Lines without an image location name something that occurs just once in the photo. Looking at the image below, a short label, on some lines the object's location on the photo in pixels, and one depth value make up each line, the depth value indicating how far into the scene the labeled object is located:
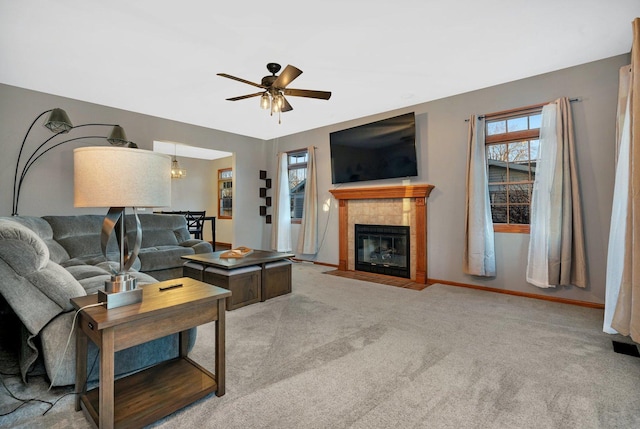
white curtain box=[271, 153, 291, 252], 6.14
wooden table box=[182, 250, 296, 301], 3.21
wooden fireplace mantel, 4.35
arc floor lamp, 3.47
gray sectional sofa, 1.49
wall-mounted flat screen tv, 4.51
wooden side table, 1.25
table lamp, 1.31
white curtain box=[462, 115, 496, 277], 3.78
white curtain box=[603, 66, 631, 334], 2.37
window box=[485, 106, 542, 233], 3.66
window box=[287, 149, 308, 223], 6.24
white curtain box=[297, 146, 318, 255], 5.71
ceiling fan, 2.96
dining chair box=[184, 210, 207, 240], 6.49
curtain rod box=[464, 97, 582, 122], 3.32
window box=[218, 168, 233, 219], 8.48
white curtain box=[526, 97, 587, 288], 3.21
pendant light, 6.54
